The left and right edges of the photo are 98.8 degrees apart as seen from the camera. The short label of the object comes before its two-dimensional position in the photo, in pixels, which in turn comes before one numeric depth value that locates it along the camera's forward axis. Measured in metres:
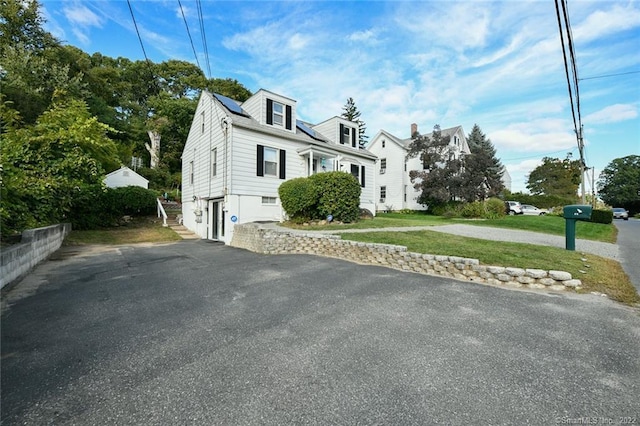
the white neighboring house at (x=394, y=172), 28.80
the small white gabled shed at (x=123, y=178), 23.03
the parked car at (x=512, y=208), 29.60
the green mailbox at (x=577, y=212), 7.39
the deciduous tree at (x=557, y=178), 46.88
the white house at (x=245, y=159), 12.70
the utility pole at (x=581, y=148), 12.16
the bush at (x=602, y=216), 19.61
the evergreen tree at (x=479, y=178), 21.12
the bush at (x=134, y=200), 16.30
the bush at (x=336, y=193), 12.16
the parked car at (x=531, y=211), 32.56
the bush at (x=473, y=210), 19.77
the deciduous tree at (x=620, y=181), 51.56
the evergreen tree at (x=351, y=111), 39.91
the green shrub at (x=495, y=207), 20.36
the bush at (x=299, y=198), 12.09
